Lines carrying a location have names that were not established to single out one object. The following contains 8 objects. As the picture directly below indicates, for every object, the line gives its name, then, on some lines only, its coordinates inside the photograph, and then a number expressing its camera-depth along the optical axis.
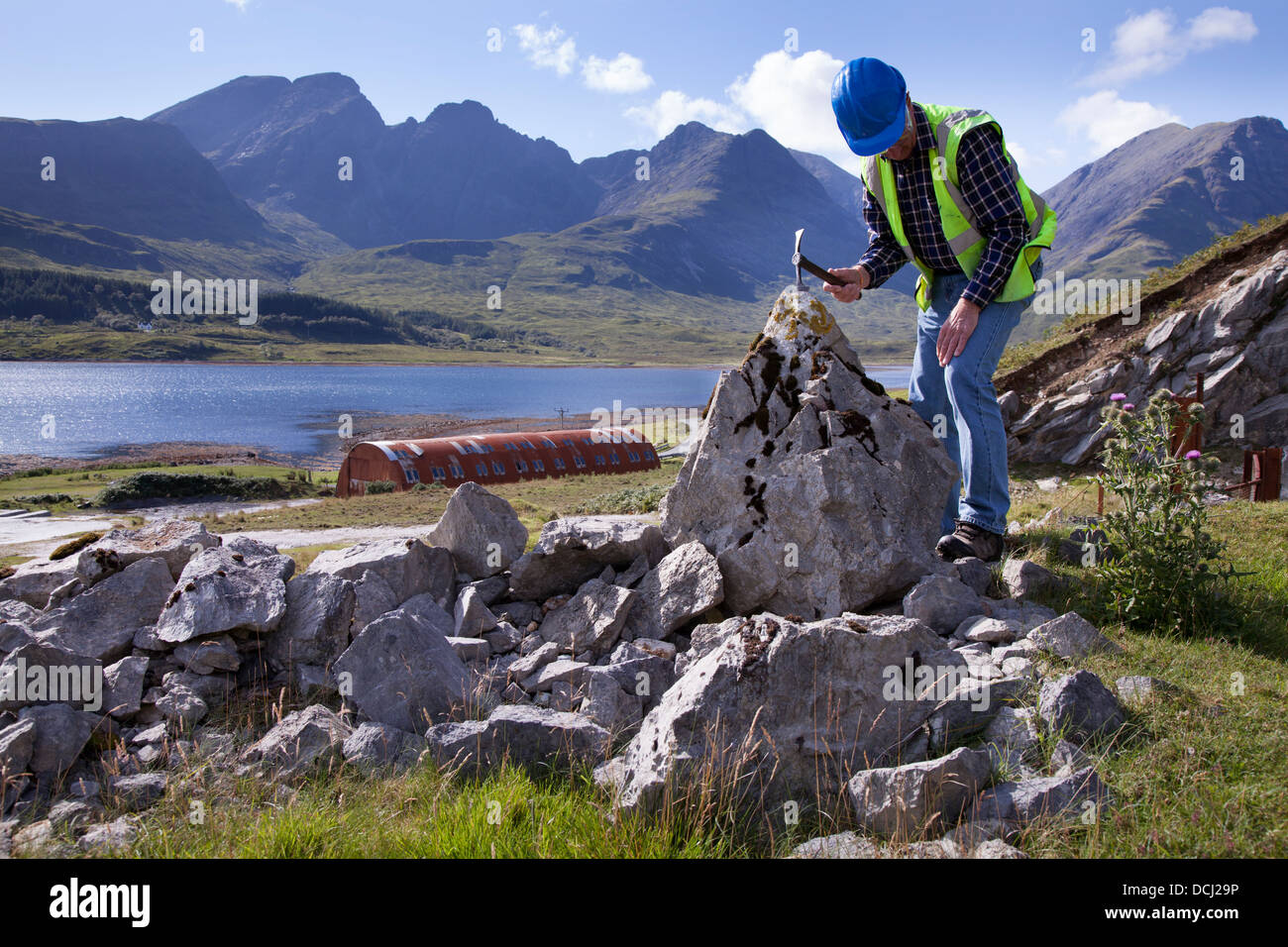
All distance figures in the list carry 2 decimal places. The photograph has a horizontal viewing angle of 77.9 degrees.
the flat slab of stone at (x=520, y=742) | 4.78
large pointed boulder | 6.24
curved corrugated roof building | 40.28
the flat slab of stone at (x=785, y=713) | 4.23
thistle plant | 5.55
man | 6.04
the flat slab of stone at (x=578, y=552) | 7.12
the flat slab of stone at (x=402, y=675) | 5.62
